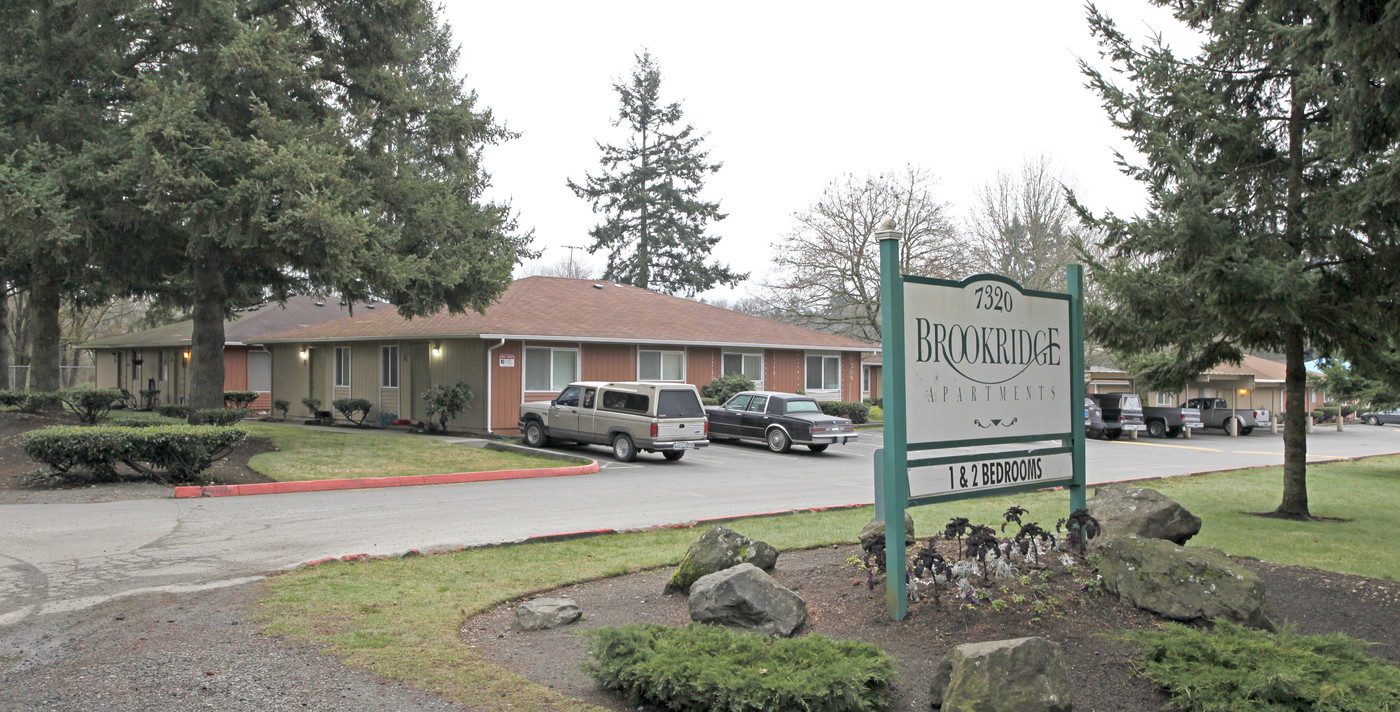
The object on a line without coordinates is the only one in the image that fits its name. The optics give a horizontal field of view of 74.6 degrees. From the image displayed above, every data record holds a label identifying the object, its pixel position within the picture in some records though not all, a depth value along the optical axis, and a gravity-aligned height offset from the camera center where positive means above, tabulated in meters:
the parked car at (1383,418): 58.36 -3.25
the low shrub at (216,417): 18.83 -0.86
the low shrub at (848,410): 33.13 -1.42
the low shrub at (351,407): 28.19 -1.01
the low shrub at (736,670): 4.46 -1.52
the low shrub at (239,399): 33.91 -0.89
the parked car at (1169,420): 35.66 -2.02
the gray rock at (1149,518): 7.60 -1.25
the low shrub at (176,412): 24.78 -1.00
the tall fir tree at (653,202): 52.59 +9.77
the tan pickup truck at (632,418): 20.06 -1.02
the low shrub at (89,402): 21.81 -0.64
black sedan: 23.14 -1.33
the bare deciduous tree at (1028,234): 44.94 +6.69
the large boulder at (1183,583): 5.95 -1.43
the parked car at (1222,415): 38.98 -2.03
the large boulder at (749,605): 5.88 -1.50
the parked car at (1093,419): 32.59 -1.77
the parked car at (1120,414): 33.09 -1.63
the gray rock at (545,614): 6.27 -1.67
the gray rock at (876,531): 7.32 -1.33
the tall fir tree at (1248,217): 10.50 +1.83
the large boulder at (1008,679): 4.38 -1.50
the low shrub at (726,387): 29.95 -0.51
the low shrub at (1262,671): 4.39 -1.55
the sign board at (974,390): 6.36 -0.16
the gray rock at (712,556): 6.94 -1.42
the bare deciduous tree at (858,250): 42.06 +5.61
